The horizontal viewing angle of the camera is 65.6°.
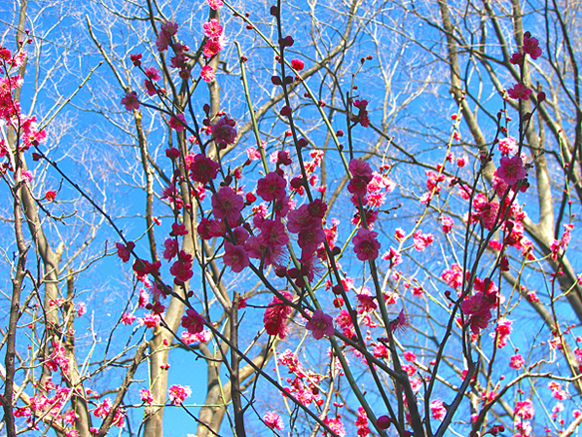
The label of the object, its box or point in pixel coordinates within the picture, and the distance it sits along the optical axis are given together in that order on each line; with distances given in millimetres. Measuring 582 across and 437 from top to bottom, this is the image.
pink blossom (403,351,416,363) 3738
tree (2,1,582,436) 1432
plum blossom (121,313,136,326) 4098
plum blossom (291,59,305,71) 2150
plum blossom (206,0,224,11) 2771
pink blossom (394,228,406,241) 3724
